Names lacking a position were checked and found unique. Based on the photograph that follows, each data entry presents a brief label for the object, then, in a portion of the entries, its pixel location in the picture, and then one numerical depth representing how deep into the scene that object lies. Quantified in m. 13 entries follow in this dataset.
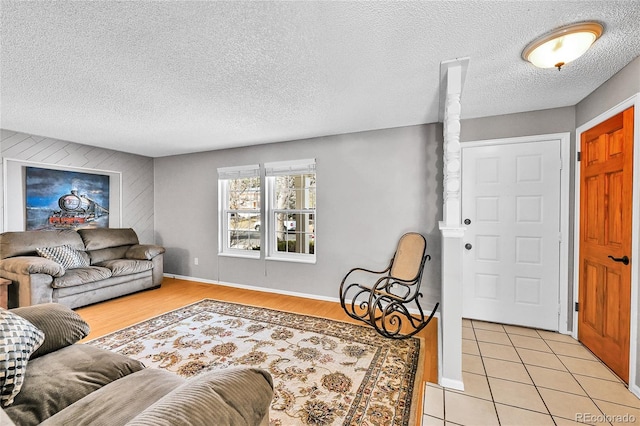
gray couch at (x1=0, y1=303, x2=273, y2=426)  0.81
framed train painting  3.70
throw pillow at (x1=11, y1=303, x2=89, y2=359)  1.49
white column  2.01
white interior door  2.88
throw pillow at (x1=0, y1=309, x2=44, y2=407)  1.10
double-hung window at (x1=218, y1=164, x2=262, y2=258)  4.59
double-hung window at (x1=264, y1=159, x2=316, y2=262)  4.16
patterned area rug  1.79
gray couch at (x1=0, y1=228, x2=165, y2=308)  3.19
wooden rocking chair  2.76
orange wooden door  2.04
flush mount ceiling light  1.63
